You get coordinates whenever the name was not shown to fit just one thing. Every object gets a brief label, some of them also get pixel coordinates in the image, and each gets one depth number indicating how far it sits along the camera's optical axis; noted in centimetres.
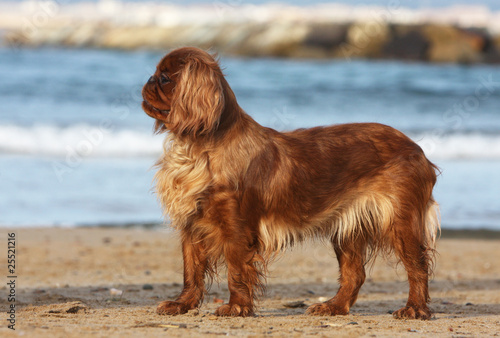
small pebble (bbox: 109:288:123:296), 1245
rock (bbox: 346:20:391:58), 7787
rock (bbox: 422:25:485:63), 7656
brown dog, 977
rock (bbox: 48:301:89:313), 1040
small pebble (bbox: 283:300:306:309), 1197
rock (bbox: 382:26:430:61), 7662
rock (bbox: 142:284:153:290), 1326
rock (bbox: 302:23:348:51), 8369
